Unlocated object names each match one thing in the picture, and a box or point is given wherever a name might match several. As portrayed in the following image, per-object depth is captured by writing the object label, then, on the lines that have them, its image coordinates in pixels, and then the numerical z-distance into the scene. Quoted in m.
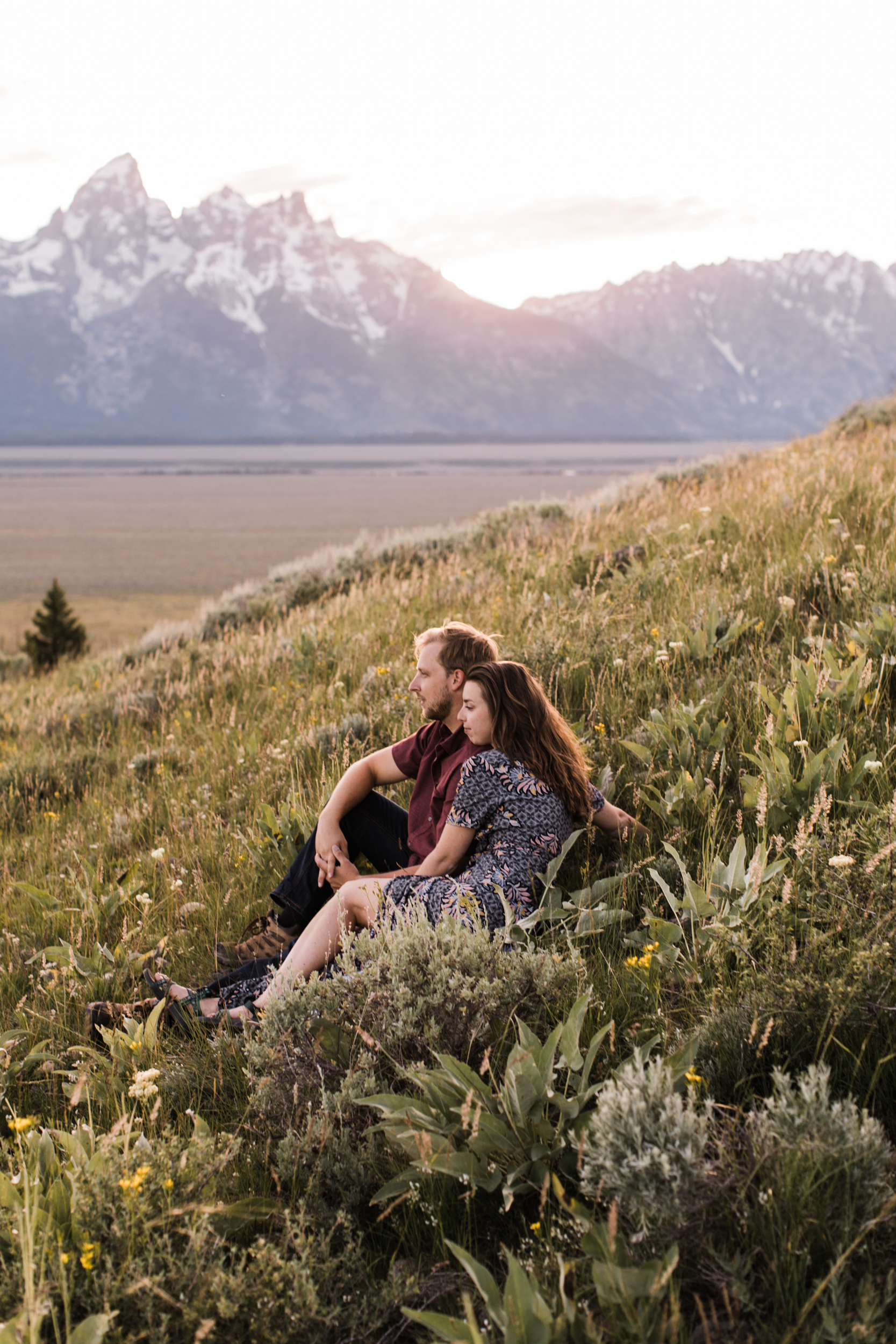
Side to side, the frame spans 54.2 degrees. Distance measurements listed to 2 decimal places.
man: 3.56
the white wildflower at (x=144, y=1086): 2.24
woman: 2.99
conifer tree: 20.52
